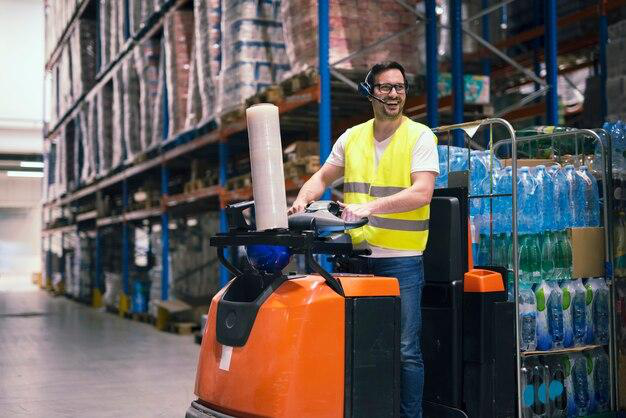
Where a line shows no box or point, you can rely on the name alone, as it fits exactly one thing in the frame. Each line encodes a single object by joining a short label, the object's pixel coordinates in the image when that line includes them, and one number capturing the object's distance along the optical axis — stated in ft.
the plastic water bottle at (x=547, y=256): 12.37
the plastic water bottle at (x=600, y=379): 12.89
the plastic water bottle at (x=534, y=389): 11.91
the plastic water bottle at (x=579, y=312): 12.65
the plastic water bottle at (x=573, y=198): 12.64
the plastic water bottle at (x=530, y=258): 12.23
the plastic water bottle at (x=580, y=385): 12.74
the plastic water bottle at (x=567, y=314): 12.50
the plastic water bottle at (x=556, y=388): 12.36
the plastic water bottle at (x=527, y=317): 11.99
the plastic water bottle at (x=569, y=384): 12.60
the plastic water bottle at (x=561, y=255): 12.49
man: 9.52
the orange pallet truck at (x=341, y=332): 8.52
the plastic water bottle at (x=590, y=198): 12.87
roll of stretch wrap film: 8.94
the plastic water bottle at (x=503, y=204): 11.96
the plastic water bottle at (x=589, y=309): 12.78
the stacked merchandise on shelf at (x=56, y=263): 64.39
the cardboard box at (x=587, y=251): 12.55
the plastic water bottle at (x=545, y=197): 12.25
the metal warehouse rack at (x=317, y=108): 21.07
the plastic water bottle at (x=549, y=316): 12.22
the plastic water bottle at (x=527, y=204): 12.05
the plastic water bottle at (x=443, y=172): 12.60
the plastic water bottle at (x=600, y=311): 12.92
